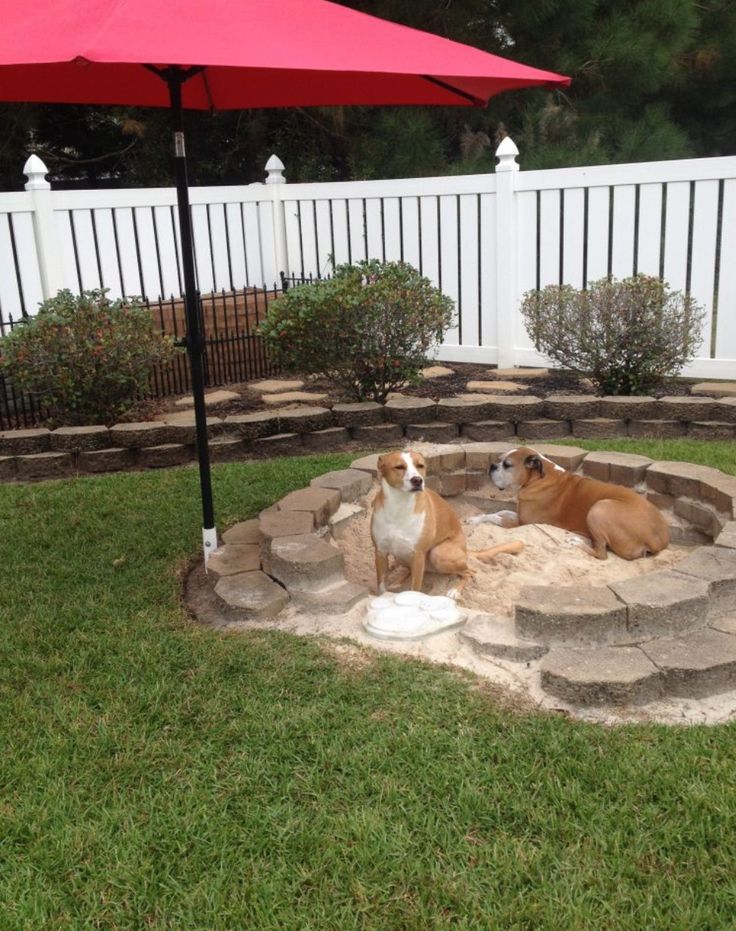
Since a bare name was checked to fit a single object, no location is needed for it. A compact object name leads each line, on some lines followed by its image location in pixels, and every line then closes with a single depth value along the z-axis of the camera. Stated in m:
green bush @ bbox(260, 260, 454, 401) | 7.15
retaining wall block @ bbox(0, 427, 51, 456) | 6.75
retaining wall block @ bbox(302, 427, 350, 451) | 7.02
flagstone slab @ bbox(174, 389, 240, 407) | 8.08
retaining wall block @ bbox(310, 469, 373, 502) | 5.37
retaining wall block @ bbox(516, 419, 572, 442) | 7.05
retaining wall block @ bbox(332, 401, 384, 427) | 7.07
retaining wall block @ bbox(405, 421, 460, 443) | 7.03
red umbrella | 3.11
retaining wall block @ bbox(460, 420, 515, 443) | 7.04
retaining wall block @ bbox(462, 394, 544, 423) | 7.08
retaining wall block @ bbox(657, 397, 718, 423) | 6.87
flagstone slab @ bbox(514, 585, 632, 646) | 3.66
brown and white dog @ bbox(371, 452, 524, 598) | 4.18
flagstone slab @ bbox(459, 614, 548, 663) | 3.69
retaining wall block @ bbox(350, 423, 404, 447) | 7.04
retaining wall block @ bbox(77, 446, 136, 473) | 6.69
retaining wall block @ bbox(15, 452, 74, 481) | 6.64
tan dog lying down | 4.69
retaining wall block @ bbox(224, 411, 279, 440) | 6.93
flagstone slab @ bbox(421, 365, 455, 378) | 8.86
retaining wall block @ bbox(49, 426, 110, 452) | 6.75
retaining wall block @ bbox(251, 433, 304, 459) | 6.95
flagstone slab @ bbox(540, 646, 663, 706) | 3.39
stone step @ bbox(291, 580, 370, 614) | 4.20
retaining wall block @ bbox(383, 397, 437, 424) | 7.07
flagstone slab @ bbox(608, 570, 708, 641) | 3.70
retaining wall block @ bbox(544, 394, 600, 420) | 7.06
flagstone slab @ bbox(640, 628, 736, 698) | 3.44
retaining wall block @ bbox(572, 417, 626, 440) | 7.01
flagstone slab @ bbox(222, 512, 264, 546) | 4.91
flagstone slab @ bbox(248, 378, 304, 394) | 8.55
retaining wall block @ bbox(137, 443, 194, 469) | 6.77
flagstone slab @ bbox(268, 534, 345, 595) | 4.26
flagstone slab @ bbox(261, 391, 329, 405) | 7.94
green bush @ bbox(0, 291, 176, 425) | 6.95
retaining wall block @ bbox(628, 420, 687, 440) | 6.93
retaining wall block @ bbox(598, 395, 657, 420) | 6.98
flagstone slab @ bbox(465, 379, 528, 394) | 7.99
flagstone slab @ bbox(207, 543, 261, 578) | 4.54
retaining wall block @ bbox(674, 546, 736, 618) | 3.90
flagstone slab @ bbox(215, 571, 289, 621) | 4.18
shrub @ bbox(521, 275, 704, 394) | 7.20
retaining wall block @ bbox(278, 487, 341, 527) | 4.98
